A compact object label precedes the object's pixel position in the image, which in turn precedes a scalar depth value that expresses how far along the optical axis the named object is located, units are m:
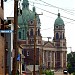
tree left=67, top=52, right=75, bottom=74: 127.74
